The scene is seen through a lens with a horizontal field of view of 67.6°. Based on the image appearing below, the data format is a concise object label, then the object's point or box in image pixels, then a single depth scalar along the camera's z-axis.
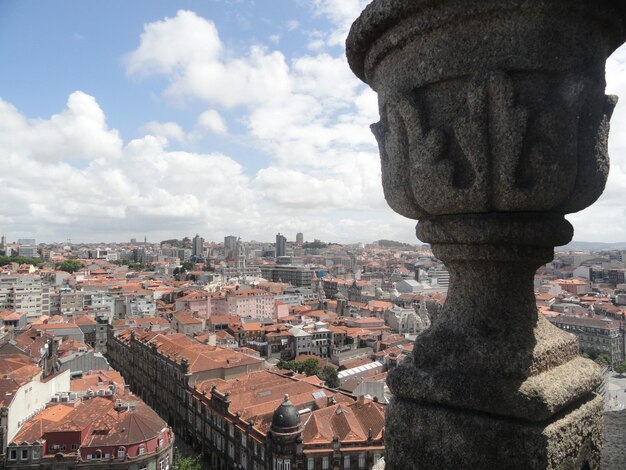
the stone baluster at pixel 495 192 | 1.76
